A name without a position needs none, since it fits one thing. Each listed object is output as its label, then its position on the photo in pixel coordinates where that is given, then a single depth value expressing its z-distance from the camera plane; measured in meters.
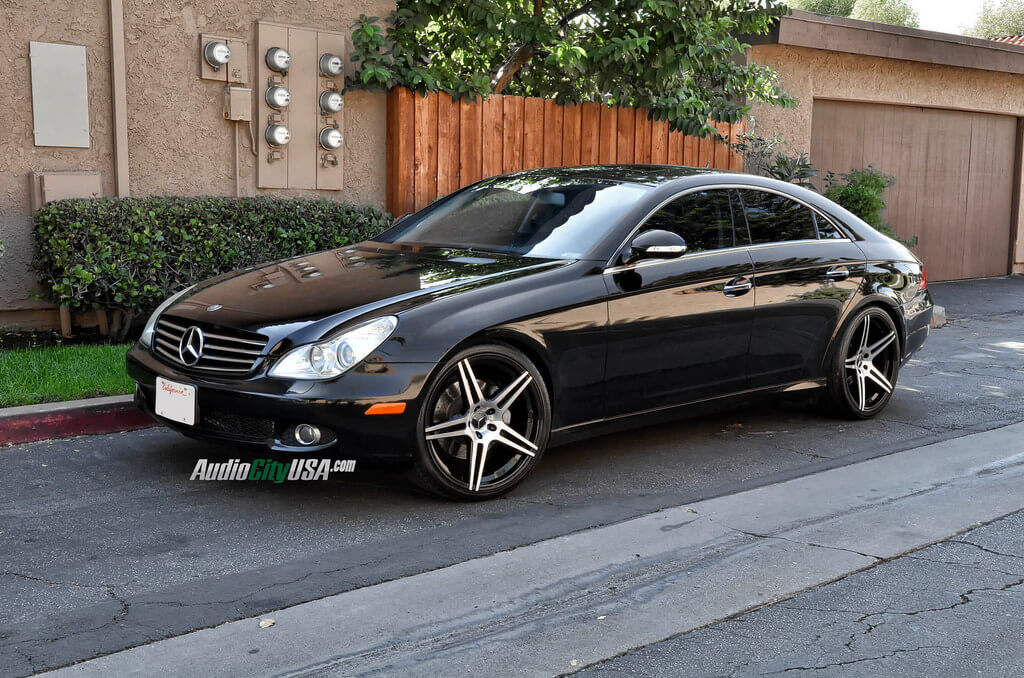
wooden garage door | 14.95
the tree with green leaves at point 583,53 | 10.20
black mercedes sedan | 4.68
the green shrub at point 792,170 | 13.01
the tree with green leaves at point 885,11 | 50.50
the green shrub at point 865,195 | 13.09
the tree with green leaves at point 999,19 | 61.50
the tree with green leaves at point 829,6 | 50.25
